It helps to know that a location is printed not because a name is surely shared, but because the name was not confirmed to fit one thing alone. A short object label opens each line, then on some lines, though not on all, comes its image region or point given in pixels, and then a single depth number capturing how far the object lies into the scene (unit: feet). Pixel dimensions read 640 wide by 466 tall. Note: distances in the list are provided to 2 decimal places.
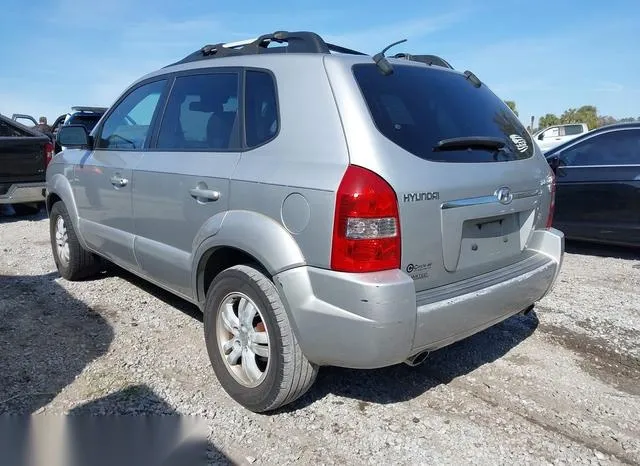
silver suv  7.51
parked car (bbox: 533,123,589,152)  58.78
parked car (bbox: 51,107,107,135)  42.22
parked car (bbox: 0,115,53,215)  25.64
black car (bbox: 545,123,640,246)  19.22
